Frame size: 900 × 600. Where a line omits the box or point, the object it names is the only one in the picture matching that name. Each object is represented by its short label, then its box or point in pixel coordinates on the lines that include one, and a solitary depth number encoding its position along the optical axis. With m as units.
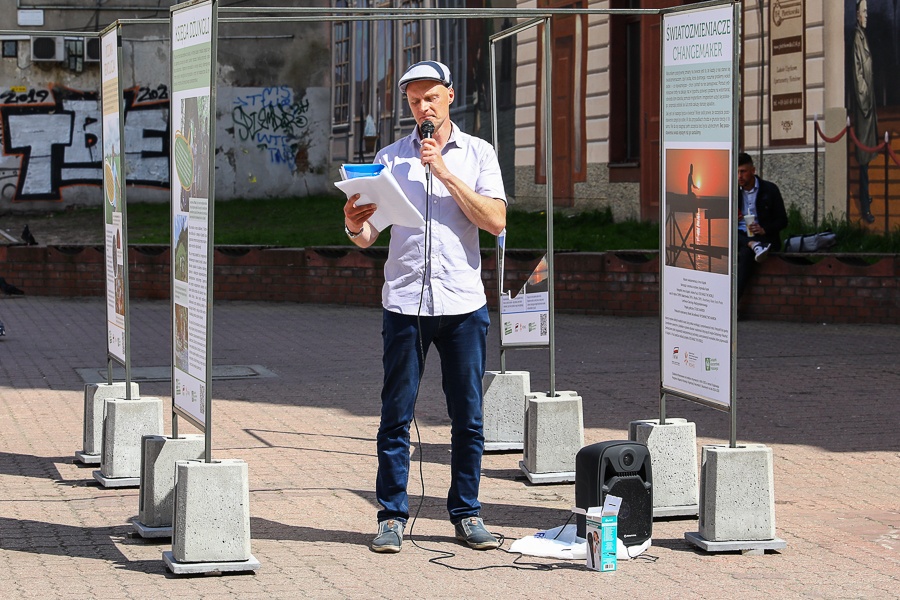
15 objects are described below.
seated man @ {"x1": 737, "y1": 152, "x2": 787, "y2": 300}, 24.40
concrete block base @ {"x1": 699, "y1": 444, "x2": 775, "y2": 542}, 9.77
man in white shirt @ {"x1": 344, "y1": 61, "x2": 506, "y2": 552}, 9.59
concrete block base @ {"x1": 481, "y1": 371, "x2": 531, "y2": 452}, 13.76
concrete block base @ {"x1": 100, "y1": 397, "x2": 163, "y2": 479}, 12.17
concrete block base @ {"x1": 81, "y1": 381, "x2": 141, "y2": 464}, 13.10
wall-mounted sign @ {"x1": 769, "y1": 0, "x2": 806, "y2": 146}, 27.83
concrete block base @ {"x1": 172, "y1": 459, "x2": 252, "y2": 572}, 9.21
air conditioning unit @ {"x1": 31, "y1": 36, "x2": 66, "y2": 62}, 49.93
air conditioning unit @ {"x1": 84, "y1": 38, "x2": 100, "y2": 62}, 50.51
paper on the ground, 9.60
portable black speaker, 9.63
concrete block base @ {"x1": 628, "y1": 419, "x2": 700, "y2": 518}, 10.79
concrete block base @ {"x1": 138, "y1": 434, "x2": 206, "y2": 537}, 10.20
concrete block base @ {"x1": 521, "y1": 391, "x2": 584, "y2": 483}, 12.28
